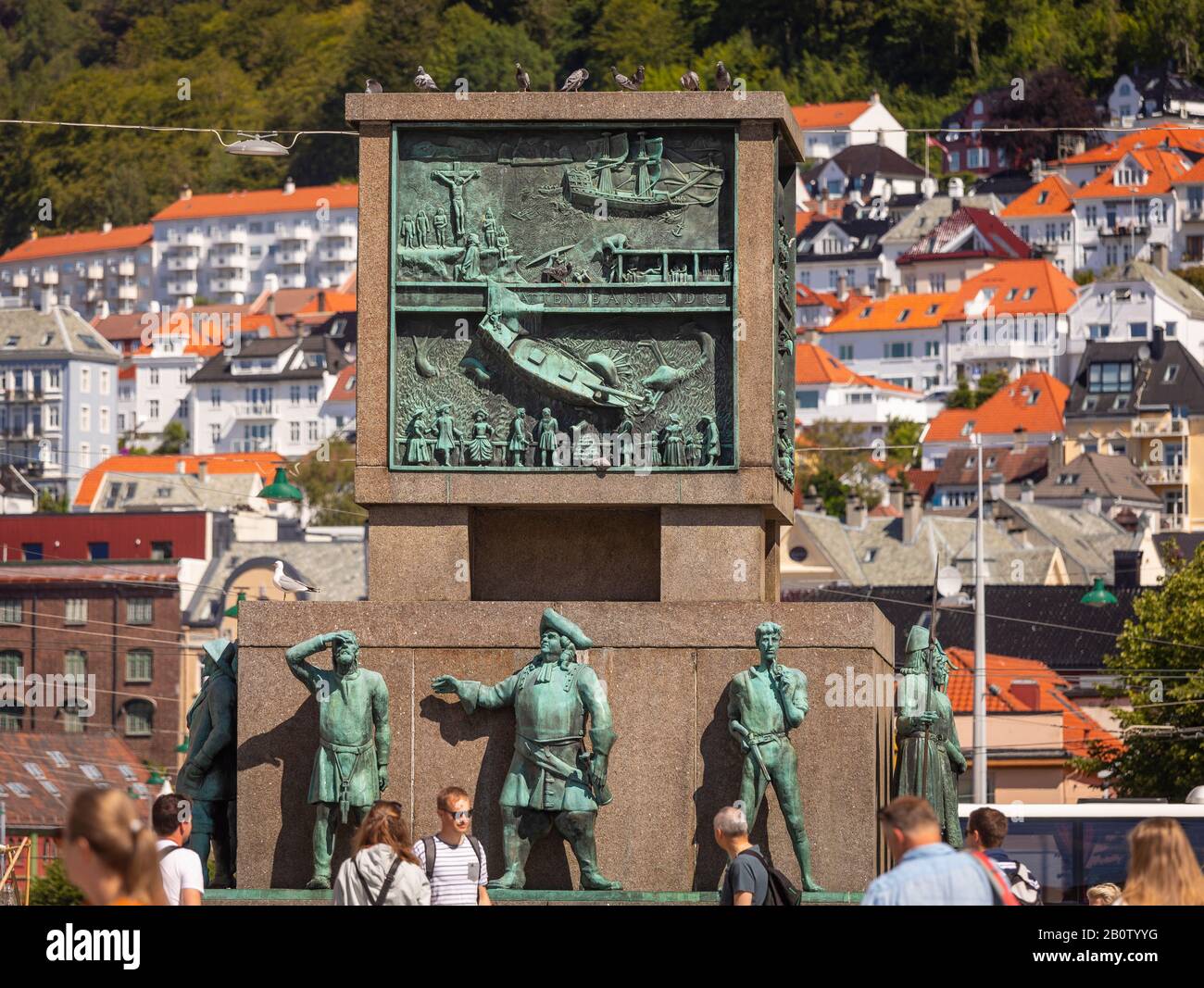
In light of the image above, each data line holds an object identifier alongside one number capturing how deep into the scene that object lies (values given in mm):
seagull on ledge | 33147
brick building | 98688
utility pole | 60469
